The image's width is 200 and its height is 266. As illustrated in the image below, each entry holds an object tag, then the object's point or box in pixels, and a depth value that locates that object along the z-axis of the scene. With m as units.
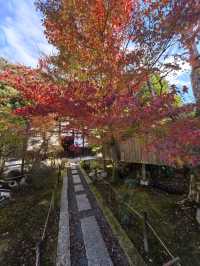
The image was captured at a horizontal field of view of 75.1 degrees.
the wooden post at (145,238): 2.80
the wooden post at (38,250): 2.04
